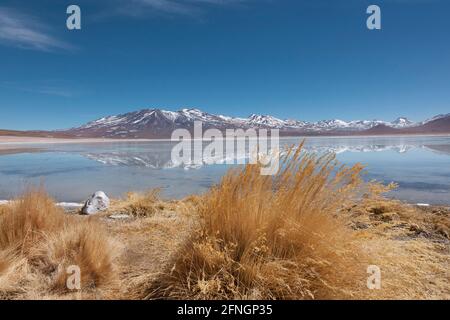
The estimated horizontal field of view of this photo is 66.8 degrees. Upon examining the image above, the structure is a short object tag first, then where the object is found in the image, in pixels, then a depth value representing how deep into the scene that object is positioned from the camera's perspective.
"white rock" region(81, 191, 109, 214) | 5.59
